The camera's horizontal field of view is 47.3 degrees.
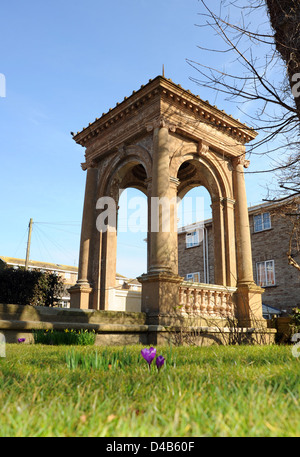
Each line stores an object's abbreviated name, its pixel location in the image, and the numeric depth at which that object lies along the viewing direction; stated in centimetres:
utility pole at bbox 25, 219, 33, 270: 2654
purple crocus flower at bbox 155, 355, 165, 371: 239
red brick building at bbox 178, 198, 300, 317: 2028
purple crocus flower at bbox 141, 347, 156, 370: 243
